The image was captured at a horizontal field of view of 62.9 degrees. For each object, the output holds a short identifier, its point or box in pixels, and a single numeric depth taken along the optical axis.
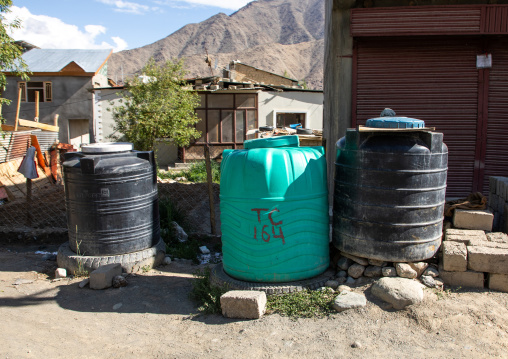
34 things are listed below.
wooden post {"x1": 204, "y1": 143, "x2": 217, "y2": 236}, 6.59
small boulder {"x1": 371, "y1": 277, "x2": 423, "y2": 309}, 3.70
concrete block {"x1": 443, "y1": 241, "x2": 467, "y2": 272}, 3.91
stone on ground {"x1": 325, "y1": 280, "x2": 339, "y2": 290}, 4.17
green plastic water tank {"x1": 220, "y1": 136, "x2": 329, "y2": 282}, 3.98
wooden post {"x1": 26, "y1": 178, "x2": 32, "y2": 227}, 7.14
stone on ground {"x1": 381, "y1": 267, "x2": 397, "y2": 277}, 4.02
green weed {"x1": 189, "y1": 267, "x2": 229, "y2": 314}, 4.08
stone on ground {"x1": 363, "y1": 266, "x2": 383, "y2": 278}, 4.09
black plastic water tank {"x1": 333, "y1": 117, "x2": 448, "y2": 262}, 3.83
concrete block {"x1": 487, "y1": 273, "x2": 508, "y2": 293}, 3.86
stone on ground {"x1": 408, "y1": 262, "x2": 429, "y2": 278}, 4.04
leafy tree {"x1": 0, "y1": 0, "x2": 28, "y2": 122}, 7.23
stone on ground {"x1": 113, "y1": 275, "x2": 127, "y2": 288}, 4.88
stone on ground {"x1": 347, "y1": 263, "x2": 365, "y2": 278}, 4.18
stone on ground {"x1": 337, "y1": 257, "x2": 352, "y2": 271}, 4.29
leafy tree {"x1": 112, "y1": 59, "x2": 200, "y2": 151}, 13.71
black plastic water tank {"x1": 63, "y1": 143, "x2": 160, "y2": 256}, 5.12
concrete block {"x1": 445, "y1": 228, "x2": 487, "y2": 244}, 4.13
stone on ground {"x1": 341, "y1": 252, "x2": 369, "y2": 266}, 4.17
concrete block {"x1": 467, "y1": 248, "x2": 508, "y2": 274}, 3.82
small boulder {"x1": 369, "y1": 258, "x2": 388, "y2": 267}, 4.11
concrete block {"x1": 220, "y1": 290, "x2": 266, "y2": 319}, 3.79
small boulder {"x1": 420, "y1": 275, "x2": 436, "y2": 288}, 3.95
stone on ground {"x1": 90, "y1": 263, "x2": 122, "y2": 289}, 4.83
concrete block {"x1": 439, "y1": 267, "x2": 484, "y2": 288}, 3.93
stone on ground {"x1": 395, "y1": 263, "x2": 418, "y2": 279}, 3.98
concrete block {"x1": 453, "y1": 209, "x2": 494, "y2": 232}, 4.34
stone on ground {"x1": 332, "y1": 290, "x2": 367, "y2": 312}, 3.77
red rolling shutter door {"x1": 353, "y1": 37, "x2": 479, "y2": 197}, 6.07
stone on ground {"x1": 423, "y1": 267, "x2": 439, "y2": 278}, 4.04
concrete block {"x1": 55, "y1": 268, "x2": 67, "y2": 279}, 5.23
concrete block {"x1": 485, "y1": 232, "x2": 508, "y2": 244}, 4.10
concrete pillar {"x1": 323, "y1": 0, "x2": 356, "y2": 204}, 5.93
